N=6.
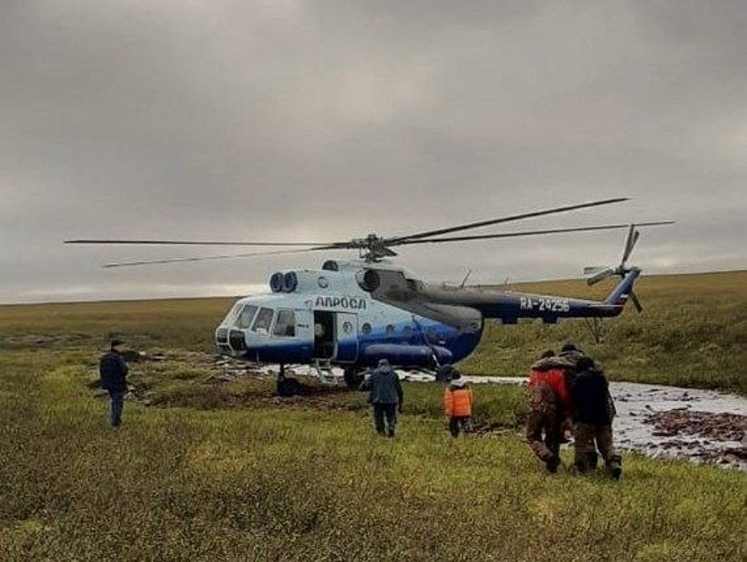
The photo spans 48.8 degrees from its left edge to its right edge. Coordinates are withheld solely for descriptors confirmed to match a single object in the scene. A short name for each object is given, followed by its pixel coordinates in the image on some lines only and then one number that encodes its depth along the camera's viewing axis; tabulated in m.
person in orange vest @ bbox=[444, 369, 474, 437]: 16.27
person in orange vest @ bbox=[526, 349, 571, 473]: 12.21
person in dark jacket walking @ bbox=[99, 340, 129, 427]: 17.05
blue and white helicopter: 23.50
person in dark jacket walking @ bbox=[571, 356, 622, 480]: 11.88
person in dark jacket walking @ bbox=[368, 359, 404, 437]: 15.93
